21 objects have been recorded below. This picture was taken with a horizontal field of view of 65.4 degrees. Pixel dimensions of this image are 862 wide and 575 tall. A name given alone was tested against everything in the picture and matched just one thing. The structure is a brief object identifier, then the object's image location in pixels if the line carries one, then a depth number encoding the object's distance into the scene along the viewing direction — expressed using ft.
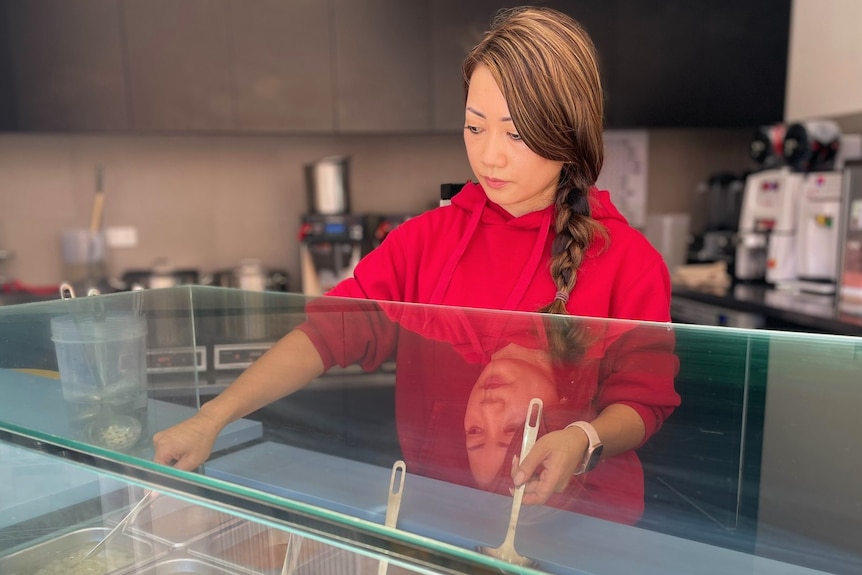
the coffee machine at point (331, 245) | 9.85
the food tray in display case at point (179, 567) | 2.46
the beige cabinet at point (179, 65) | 9.22
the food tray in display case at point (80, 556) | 2.52
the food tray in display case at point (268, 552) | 2.17
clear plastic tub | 2.47
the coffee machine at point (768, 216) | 8.88
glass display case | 1.73
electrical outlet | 10.65
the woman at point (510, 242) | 2.44
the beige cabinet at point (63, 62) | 9.04
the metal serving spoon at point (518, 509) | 1.60
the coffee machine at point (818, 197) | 8.24
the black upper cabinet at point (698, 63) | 10.10
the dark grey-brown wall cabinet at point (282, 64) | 9.47
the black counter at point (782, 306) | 7.01
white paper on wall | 11.77
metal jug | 10.09
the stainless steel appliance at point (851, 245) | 7.63
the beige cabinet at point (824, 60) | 9.44
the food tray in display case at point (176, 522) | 2.48
